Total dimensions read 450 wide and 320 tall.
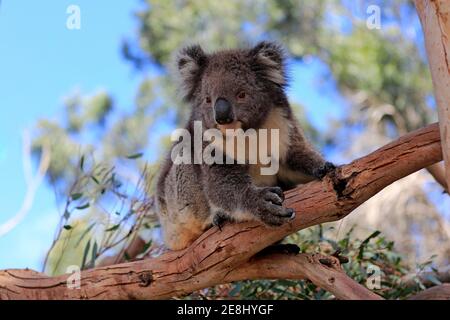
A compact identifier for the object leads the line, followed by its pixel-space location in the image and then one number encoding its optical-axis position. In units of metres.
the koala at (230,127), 4.21
